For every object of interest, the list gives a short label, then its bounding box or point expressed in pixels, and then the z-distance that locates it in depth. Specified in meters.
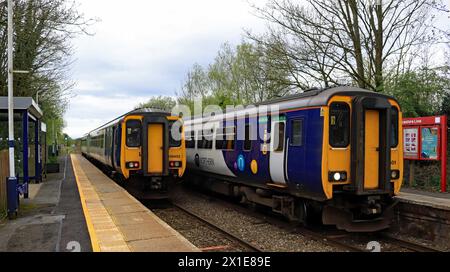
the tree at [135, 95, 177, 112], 65.91
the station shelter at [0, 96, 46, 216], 11.80
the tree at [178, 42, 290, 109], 18.81
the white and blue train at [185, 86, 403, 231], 8.02
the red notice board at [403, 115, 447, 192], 11.62
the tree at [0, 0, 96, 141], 13.33
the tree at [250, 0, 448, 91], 16.84
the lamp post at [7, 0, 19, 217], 9.23
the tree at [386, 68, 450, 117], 14.72
